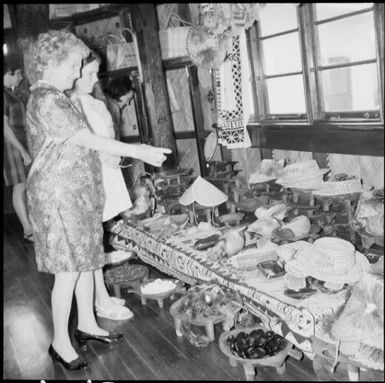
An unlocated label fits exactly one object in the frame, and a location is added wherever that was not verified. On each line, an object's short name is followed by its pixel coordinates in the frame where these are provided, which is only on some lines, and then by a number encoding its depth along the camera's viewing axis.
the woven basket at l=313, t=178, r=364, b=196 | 3.08
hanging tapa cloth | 3.71
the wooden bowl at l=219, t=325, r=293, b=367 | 2.31
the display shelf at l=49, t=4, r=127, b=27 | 5.04
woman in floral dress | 2.40
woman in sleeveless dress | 3.11
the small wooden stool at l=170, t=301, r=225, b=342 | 2.73
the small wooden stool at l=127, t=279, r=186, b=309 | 3.34
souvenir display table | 2.27
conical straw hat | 3.65
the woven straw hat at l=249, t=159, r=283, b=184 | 3.75
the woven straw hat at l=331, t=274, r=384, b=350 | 1.92
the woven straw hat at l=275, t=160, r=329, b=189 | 3.38
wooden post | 4.54
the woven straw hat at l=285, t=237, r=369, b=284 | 2.38
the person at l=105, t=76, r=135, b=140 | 4.73
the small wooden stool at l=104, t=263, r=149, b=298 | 3.64
